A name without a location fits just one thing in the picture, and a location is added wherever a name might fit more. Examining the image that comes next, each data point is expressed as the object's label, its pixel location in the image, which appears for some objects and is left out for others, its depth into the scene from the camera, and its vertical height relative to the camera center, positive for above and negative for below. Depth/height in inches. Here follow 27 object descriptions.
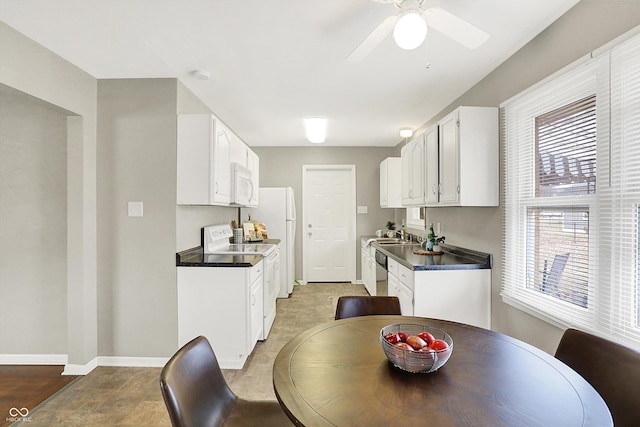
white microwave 128.3 +11.4
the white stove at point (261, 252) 128.6 -16.5
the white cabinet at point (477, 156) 98.2 +17.0
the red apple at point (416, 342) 42.1 -17.4
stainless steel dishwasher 139.9 -29.2
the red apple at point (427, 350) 40.1 -17.7
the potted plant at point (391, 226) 209.2 -9.6
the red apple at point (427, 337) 44.5 -17.7
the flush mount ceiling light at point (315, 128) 152.5 +41.9
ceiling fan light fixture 51.5 +29.7
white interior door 225.0 -8.1
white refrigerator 191.9 -3.2
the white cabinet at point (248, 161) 132.8 +23.7
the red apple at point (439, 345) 41.7 -17.6
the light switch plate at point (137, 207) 106.3 +1.6
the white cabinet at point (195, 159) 106.4 +17.6
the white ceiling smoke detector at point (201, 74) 101.2 +44.1
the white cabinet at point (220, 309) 104.8 -32.2
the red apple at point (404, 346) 41.3 -17.6
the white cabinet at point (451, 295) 100.3 -26.7
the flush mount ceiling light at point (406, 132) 171.5 +42.7
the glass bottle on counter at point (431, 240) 134.2 -12.2
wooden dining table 32.9 -21.2
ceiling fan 51.9 +33.0
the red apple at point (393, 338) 44.2 -17.7
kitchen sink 168.0 -16.9
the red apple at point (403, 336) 44.8 -17.7
